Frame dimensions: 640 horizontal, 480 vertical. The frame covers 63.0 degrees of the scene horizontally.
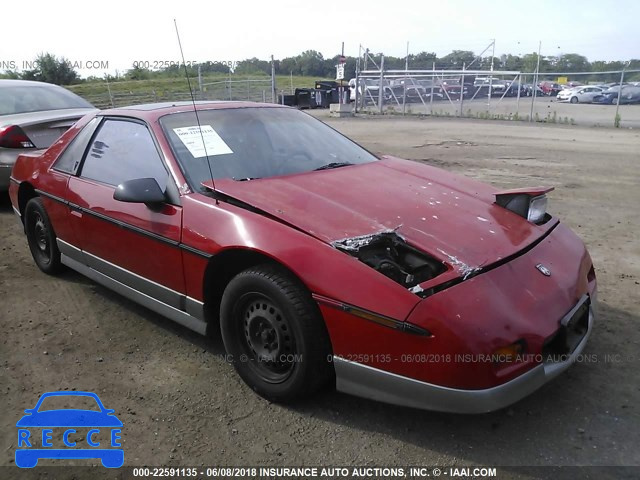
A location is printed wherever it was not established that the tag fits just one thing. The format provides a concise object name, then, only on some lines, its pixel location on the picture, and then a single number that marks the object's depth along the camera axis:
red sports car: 2.18
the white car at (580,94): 29.31
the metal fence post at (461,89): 22.58
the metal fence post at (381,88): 24.27
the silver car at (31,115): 6.04
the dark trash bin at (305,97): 28.38
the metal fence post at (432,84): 23.84
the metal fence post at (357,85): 24.49
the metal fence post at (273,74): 22.33
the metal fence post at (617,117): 16.89
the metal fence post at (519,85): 21.96
